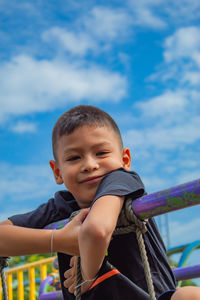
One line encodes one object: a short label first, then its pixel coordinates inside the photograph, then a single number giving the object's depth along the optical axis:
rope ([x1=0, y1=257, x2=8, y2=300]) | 1.51
